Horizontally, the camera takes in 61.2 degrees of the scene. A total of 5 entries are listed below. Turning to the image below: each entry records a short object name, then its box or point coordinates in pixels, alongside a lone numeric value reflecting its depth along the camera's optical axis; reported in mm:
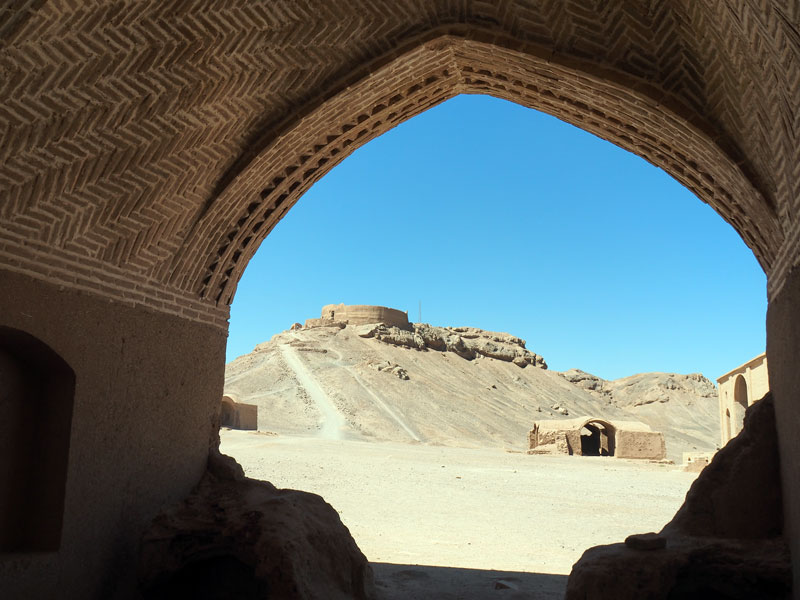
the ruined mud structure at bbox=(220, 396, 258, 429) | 29500
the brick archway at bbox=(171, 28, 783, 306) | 5516
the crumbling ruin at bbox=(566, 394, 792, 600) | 4906
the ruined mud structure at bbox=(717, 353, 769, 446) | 17828
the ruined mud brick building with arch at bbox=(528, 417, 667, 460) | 23844
